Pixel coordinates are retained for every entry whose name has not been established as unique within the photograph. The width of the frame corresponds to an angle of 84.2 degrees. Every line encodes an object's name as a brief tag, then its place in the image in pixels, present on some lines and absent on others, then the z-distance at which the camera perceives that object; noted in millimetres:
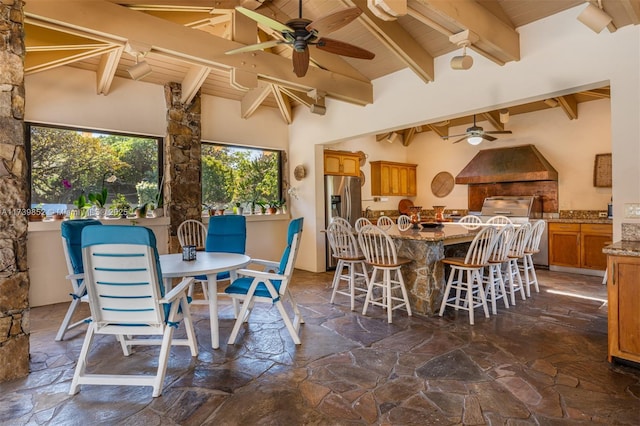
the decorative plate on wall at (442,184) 8125
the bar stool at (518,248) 4183
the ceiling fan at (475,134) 5820
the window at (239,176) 5879
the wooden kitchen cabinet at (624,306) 2463
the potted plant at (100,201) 4637
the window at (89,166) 4398
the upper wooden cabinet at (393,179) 7938
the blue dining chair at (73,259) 3162
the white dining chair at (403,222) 4819
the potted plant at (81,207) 4543
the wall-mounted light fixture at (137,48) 3338
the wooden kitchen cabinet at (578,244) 5535
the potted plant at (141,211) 4988
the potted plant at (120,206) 4859
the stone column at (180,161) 5168
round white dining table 2713
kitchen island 3801
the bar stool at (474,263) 3535
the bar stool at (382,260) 3645
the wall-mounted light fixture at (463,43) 3064
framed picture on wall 5922
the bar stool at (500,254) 3760
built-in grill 6410
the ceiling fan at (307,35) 2600
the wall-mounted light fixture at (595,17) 2732
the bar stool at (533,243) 4496
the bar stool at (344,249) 4120
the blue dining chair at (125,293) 2148
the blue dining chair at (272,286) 2955
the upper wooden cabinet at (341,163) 6543
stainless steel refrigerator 6379
